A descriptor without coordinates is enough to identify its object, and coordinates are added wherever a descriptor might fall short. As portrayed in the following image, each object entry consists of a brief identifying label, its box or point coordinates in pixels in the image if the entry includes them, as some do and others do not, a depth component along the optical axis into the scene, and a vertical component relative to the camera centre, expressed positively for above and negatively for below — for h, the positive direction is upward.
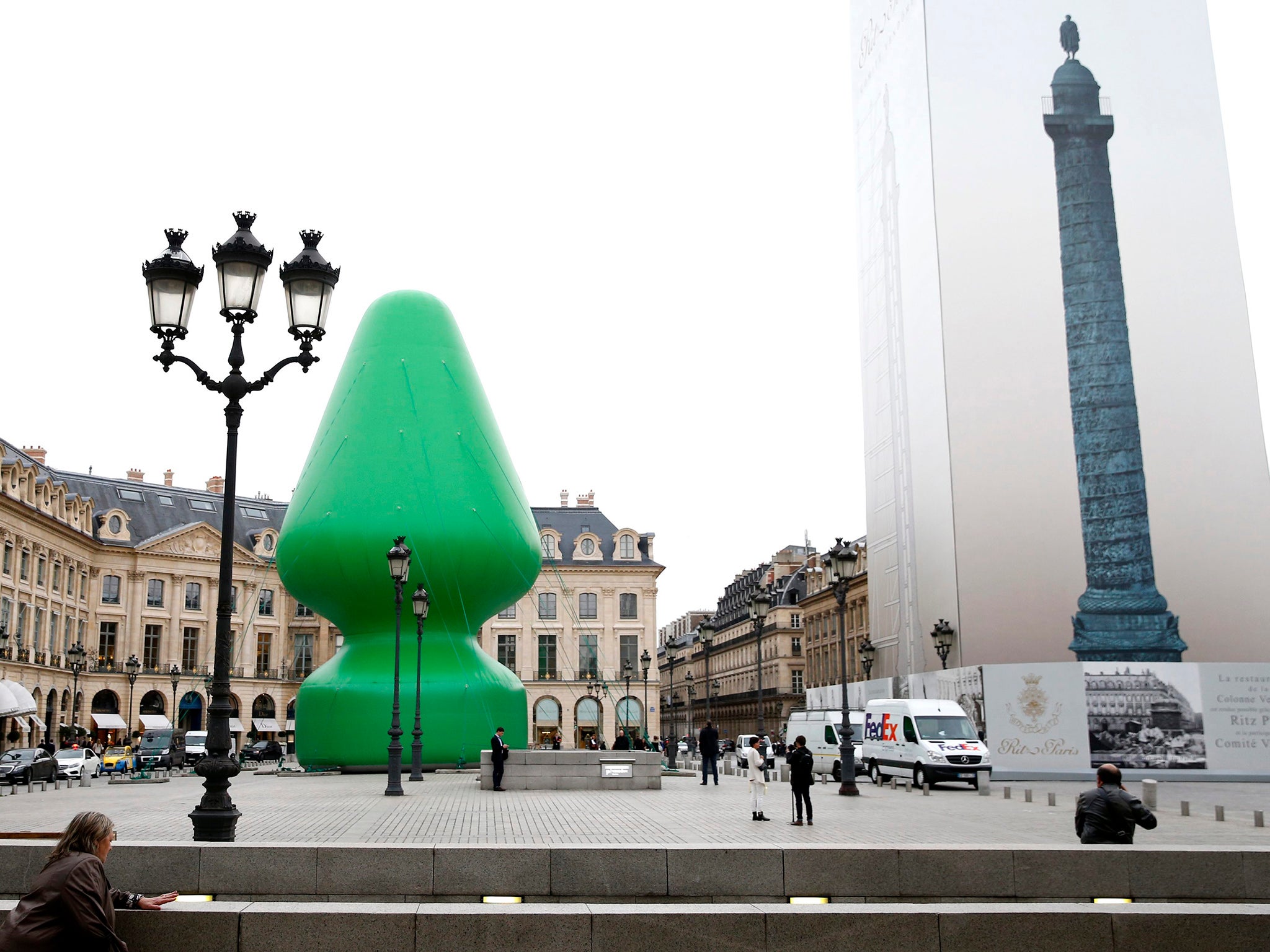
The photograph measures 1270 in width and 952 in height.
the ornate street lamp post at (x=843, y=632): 21.80 +1.28
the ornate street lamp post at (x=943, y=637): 32.78 +1.79
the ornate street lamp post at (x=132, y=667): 43.16 +1.74
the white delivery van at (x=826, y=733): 32.72 -0.81
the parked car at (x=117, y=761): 41.36 -1.62
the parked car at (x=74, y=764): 37.15 -1.48
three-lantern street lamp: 10.70 +3.80
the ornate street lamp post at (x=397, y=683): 19.94 +0.48
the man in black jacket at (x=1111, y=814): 9.26 -0.88
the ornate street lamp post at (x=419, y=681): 23.25 +0.61
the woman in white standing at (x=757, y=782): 15.05 -0.98
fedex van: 25.20 -0.91
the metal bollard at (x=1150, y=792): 17.77 -1.36
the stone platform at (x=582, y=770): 22.78 -1.18
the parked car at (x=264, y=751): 49.33 -1.66
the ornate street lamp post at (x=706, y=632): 34.09 +2.12
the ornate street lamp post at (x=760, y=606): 28.08 +2.32
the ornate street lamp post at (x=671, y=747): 34.54 -1.18
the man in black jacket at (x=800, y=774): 14.69 -0.85
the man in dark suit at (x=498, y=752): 21.52 -0.76
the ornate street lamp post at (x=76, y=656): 43.47 +2.18
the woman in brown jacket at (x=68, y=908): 5.27 -0.85
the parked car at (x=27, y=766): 32.72 -1.35
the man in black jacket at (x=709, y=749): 26.30 -0.95
